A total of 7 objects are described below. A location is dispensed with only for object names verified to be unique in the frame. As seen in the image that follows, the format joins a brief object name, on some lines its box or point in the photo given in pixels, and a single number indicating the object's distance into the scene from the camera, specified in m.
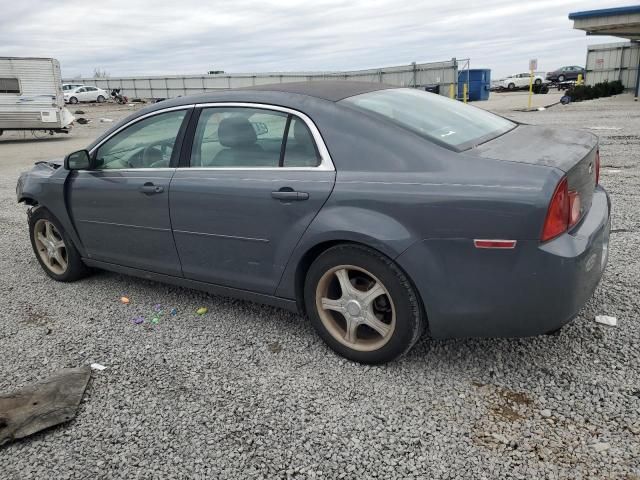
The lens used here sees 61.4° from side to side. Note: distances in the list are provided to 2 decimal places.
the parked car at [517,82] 50.09
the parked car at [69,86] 44.28
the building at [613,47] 23.48
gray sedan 2.60
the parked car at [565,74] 51.31
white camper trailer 17.94
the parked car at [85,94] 43.34
